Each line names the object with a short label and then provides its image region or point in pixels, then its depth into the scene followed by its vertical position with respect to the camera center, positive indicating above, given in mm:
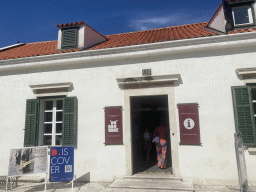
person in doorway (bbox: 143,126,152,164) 7172 -698
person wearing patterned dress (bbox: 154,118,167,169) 6285 -776
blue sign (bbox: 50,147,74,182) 4988 -1004
